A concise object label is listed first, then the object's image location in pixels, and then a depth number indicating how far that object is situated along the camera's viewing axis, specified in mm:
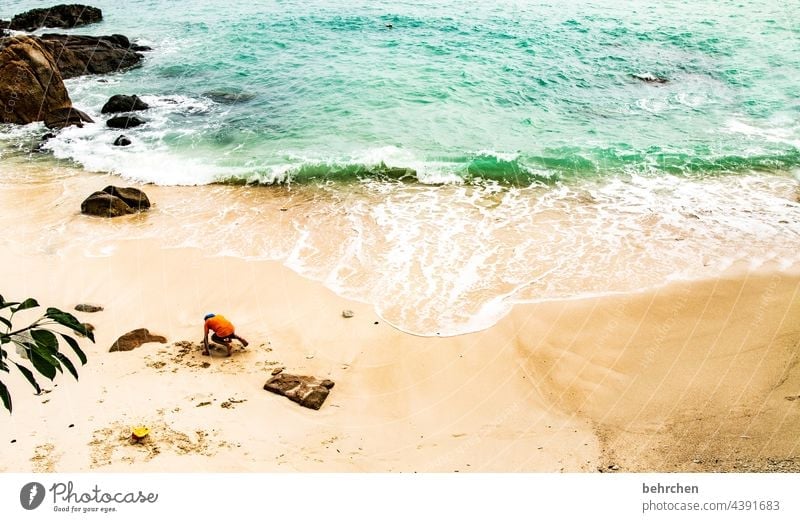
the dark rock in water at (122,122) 17078
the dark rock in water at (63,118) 16828
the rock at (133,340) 7844
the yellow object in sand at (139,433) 6012
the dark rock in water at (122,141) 15773
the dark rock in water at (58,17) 27672
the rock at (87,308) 8750
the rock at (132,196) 12117
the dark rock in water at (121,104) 18109
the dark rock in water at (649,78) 20188
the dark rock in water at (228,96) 19484
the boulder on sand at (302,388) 6879
